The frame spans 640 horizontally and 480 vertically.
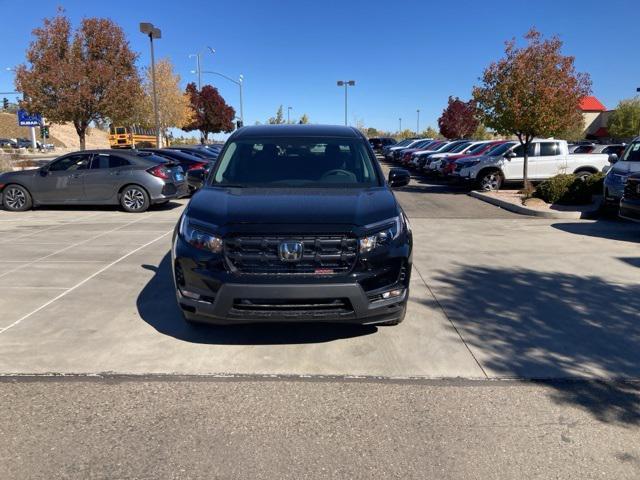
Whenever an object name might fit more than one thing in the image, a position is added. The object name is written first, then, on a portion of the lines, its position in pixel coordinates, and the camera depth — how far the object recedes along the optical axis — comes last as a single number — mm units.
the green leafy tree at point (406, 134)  86812
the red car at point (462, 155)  18553
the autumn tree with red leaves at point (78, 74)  21875
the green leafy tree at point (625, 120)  62000
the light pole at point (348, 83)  54356
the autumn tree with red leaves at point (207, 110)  58938
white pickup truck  16578
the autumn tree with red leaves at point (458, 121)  48906
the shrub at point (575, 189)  12719
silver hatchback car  12312
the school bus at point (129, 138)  48812
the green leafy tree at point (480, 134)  56872
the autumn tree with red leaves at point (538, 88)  14477
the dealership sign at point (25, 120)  38619
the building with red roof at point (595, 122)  72688
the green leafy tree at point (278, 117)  70412
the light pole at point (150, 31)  24052
